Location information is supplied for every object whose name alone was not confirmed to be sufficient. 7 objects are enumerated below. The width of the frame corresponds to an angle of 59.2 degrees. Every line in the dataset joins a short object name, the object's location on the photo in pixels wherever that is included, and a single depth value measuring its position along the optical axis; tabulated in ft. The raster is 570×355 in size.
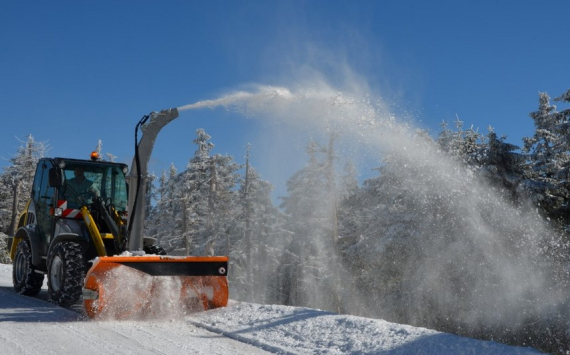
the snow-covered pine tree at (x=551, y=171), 54.34
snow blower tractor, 24.22
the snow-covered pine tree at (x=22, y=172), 125.08
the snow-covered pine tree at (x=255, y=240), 118.52
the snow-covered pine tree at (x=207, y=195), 115.24
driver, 30.07
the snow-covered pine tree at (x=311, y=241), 91.56
